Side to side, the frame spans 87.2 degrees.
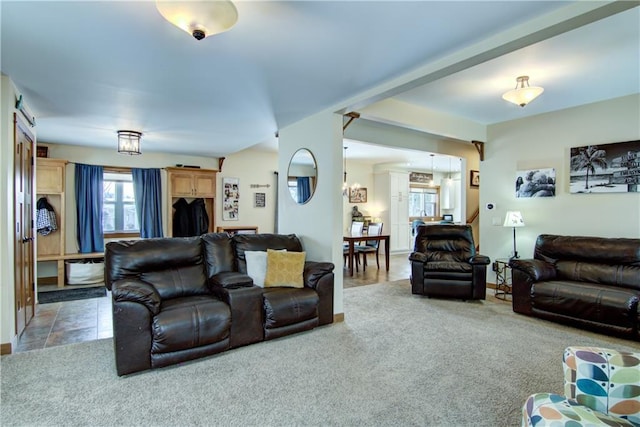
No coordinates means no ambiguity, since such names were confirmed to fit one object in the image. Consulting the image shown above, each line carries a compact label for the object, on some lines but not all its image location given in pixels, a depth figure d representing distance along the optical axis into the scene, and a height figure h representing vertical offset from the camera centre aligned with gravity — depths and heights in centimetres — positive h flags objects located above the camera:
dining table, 616 -60
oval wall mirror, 399 +40
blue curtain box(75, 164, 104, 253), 580 +0
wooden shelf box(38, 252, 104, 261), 534 -79
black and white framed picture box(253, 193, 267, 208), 755 +18
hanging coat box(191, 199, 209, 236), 668 -22
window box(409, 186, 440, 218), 1027 +18
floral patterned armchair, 137 -81
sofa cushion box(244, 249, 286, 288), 336 -59
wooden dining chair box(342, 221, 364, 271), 680 -54
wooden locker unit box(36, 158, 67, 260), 533 +23
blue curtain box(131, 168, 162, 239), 632 +13
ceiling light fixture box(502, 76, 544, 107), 320 +111
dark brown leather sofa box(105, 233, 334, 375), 248 -79
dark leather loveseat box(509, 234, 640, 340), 317 -81
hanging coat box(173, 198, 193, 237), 660 -22
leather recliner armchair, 440 -76
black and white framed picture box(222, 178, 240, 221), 717 +21
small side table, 479 -105
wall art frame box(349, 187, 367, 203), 902 +35
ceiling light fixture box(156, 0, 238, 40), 157 +94
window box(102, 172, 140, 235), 626 +6
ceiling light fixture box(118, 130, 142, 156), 472 +93
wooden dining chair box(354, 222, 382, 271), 667 -80
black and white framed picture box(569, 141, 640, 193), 388 +48
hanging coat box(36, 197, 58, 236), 532 -16
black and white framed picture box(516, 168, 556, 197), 459 +35
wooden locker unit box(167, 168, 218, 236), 650 +42
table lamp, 464 -17
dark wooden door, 312 -18
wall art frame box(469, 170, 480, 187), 654 +58
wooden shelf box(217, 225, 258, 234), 709 -45
